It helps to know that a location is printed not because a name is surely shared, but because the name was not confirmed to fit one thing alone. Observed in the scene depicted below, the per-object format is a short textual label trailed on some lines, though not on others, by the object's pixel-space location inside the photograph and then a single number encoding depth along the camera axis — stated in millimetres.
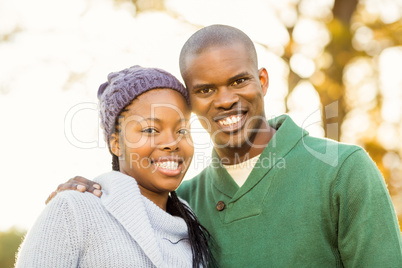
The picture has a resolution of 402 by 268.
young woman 1941
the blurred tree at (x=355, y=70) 6531
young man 2234
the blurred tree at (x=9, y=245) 9156
